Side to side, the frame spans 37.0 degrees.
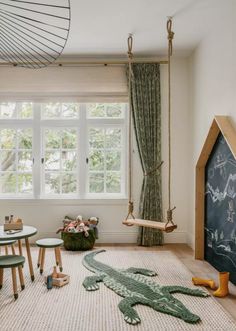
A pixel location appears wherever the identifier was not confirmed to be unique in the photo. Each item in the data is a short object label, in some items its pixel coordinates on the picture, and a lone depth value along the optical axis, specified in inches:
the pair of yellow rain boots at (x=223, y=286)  116.3
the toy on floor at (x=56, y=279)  122.8
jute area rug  94.3
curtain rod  190.1
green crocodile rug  101.4
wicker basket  176.2
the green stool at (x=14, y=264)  113.0
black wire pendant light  132.0
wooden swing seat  133.6
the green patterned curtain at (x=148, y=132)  191.6
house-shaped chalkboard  127.9
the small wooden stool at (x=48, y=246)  136.9
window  199.6
